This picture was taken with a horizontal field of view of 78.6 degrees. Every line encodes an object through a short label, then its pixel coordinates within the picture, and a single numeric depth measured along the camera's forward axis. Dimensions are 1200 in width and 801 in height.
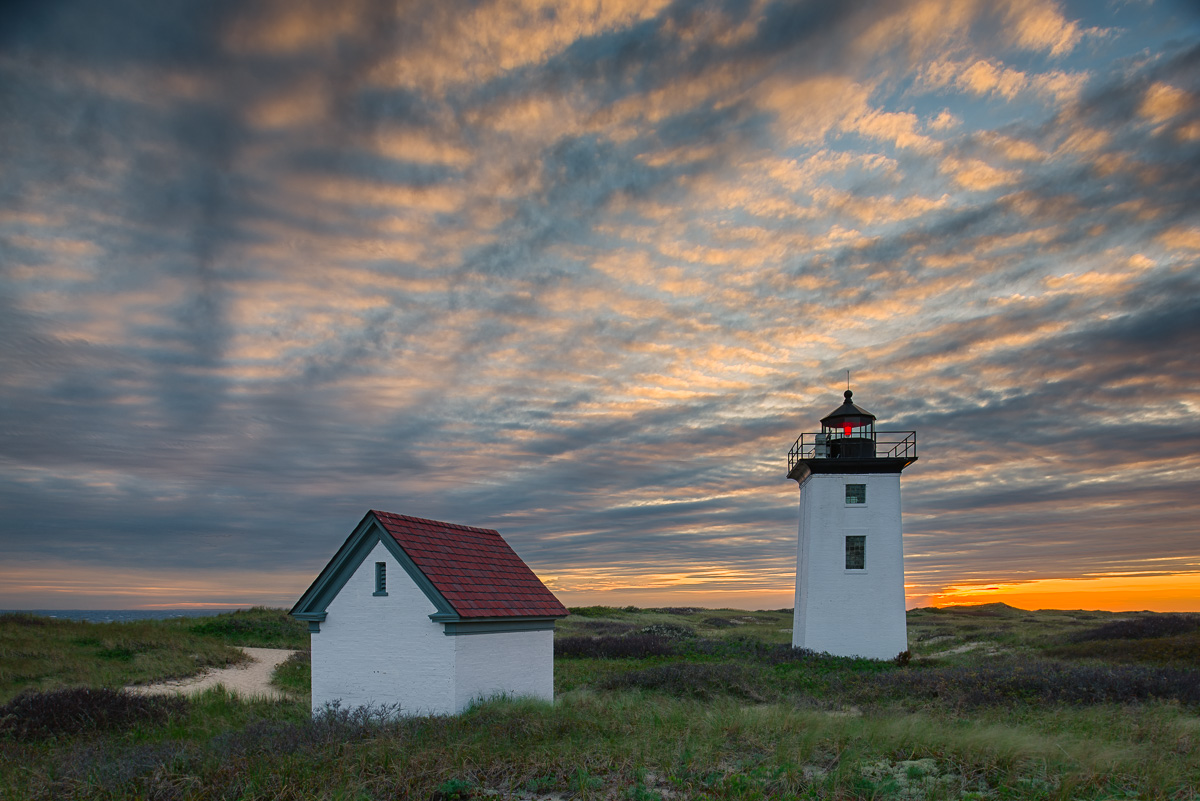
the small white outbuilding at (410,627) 15.15
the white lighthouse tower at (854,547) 28.34
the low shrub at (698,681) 20.30
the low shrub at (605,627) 44.44
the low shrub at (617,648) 30.91
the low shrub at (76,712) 16.34
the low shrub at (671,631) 39.95
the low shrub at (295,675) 23.94
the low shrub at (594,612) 59.88
